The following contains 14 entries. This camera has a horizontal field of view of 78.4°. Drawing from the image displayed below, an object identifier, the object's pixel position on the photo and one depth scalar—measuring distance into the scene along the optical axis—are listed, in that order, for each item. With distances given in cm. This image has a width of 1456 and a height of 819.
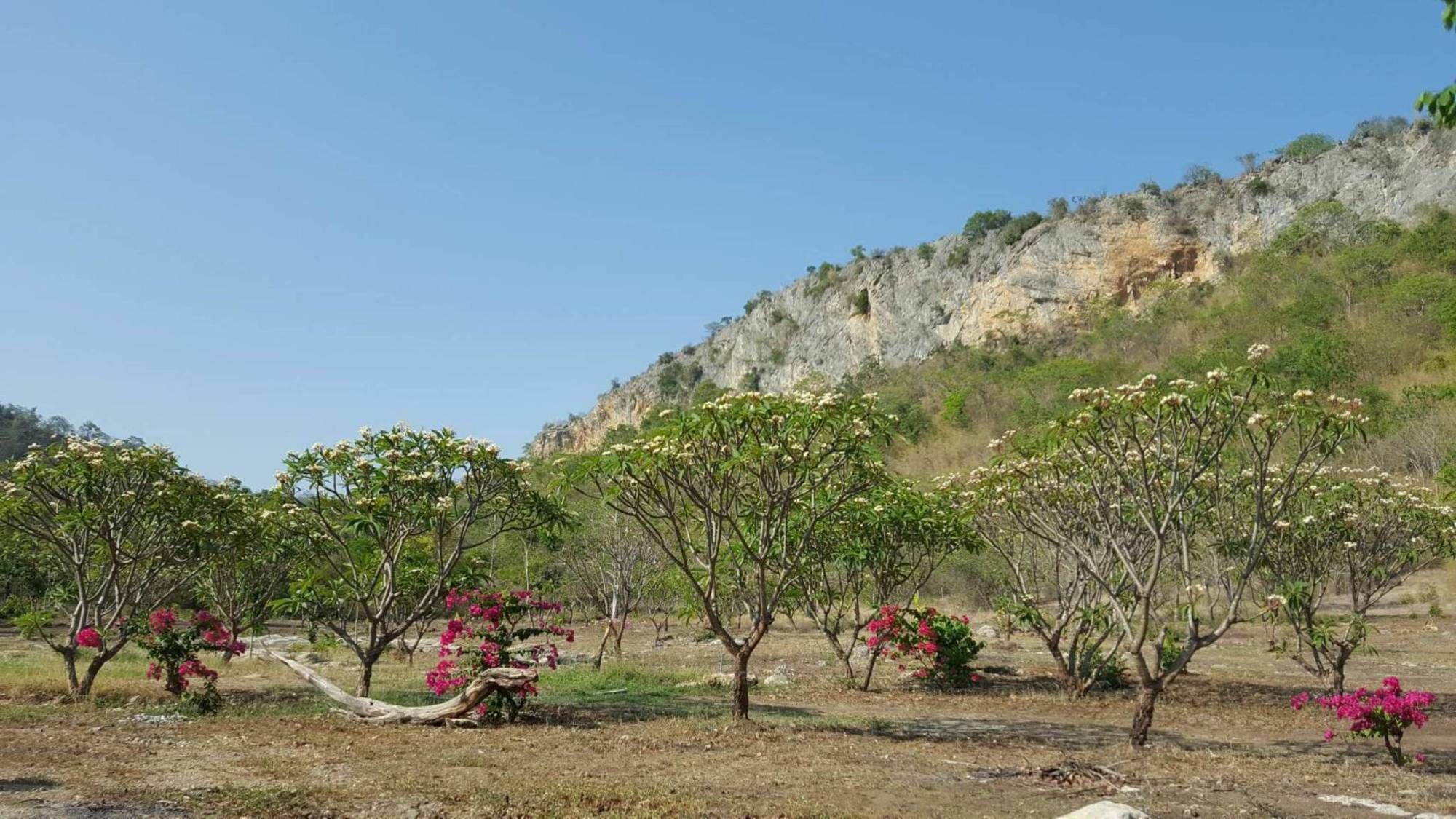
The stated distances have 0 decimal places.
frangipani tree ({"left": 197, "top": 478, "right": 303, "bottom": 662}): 1377
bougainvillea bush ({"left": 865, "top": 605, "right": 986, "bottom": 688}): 1675
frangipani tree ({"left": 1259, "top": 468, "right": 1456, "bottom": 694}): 1320
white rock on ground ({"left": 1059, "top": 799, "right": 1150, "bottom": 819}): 608
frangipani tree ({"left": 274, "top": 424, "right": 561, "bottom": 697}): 1217
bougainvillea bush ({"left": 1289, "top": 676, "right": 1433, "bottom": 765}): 874
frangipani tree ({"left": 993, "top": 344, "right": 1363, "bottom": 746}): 879
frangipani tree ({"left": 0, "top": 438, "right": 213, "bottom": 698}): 1198
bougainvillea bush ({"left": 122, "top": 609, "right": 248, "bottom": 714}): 1241
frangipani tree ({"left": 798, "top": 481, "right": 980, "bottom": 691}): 1556
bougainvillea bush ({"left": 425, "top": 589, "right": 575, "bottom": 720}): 1205
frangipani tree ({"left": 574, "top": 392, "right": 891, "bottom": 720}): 985
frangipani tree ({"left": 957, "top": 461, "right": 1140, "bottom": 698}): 1284
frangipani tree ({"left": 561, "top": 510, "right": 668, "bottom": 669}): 2594
